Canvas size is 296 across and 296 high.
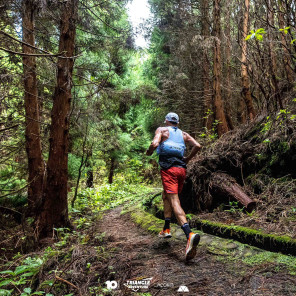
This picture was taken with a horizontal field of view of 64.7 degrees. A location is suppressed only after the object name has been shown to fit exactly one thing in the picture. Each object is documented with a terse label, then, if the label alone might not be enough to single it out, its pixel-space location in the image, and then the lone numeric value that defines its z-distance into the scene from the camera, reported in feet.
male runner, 13.08
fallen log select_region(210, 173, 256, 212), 14.64
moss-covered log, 9.69
